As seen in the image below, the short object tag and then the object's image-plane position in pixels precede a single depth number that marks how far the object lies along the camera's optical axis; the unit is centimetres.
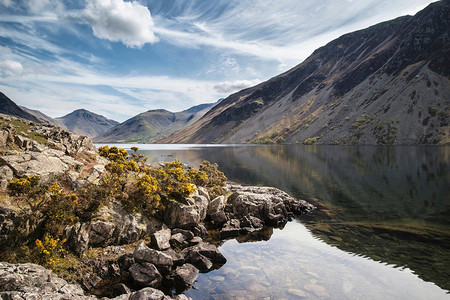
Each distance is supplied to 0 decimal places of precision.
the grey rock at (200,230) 2439
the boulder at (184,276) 1640
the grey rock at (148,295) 1293
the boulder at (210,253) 1983
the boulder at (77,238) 1689
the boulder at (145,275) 1562
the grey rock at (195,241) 2167
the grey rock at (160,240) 1958
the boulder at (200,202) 2664
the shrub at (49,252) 1487
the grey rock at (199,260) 1869
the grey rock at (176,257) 1831
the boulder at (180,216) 2422
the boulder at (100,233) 1808
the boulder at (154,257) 1708
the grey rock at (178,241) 2105
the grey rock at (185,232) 2245
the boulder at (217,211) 2803
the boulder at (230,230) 2541
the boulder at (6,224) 1485
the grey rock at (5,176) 1738
